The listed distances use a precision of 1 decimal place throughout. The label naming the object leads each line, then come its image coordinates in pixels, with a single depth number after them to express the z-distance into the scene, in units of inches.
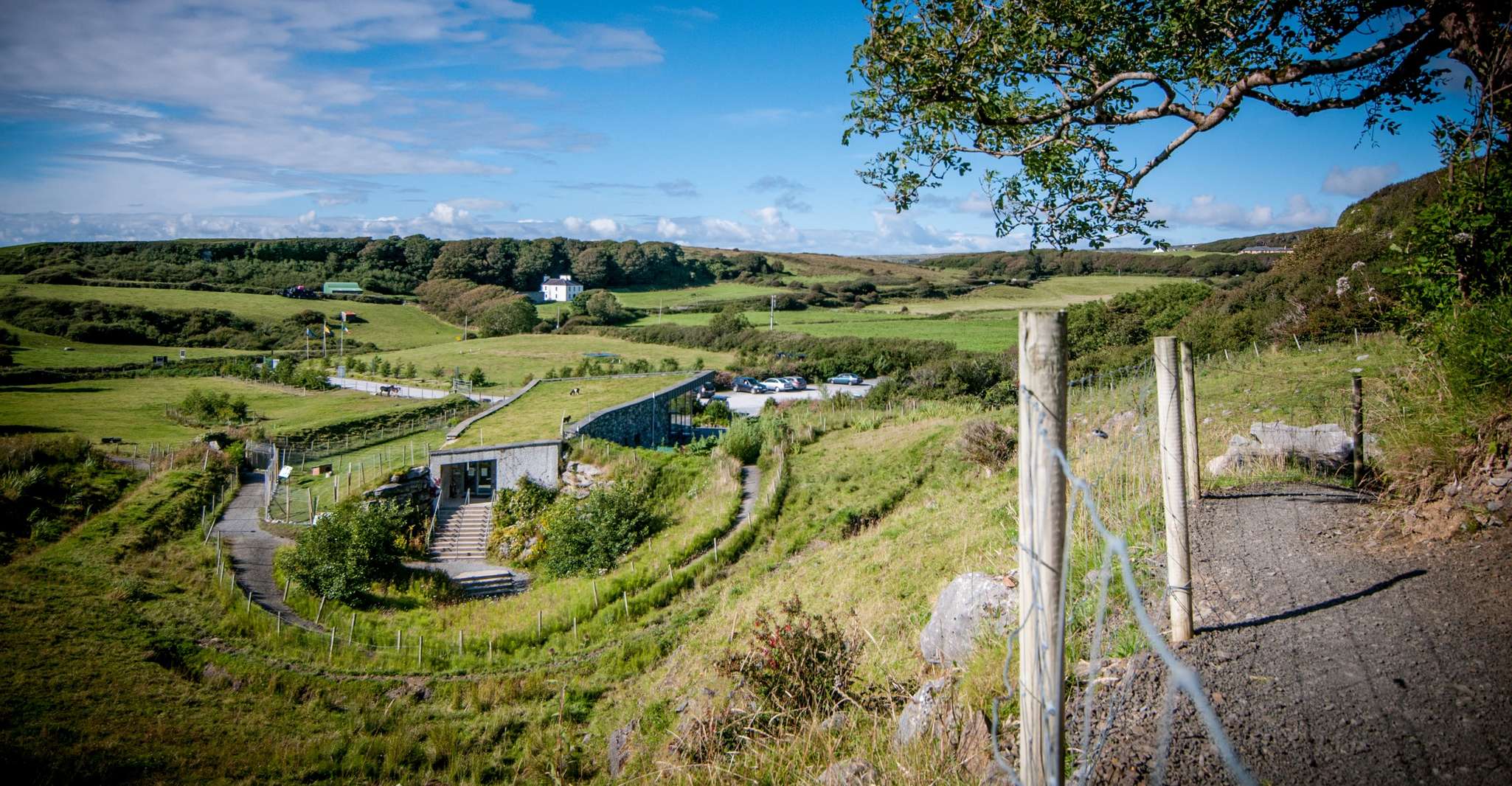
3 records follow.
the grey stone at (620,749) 330.3
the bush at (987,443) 751.7
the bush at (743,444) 1082.1
